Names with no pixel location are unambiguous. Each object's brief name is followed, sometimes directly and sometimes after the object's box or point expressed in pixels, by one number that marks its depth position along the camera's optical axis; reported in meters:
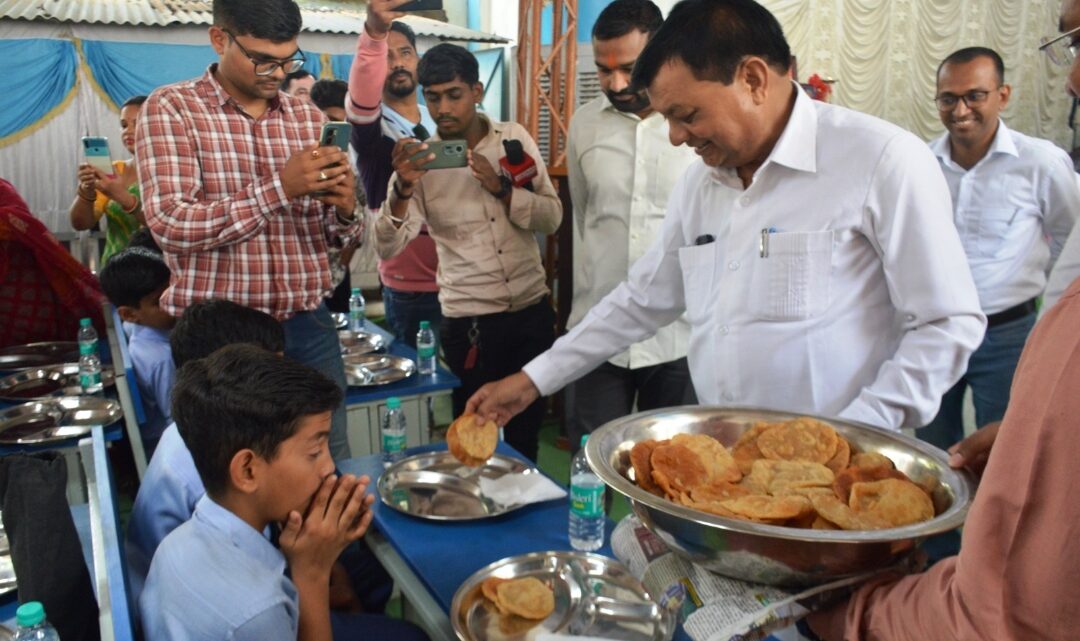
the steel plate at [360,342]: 3.36
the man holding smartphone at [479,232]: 3.10
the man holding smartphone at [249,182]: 2.08
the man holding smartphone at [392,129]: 2.94
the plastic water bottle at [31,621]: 1.15
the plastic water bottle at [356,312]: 3.77
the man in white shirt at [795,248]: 1.41
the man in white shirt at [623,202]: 2.56
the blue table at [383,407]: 2.87
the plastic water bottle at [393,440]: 2.09
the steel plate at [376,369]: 2.96
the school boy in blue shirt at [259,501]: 1.37
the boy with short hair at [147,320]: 2.81
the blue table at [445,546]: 1.48
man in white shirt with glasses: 2.92
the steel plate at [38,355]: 3.21
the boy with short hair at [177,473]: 1.75
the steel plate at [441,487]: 1.77
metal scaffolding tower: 7.12
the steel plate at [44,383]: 2.92
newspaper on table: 0.84
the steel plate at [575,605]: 1.30
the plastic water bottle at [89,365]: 2.92
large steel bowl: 0.83
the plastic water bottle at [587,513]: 1.59
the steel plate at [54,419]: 2.44
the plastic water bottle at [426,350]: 3.12
